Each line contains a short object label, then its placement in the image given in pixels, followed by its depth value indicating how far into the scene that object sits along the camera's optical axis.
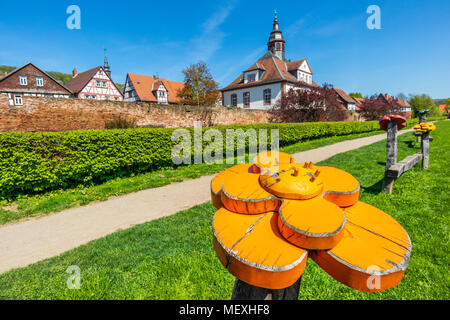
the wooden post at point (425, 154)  6.14
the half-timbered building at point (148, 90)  40.78
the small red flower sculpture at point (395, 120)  3.01
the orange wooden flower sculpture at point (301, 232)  0.68
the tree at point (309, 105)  21.77
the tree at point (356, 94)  79.24
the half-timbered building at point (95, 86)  36.22
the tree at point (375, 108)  32.34
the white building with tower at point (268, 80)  30.50
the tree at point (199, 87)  28.98
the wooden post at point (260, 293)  0.91
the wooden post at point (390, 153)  4.52
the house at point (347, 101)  48.28
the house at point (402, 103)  34.59
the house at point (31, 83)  31.39
